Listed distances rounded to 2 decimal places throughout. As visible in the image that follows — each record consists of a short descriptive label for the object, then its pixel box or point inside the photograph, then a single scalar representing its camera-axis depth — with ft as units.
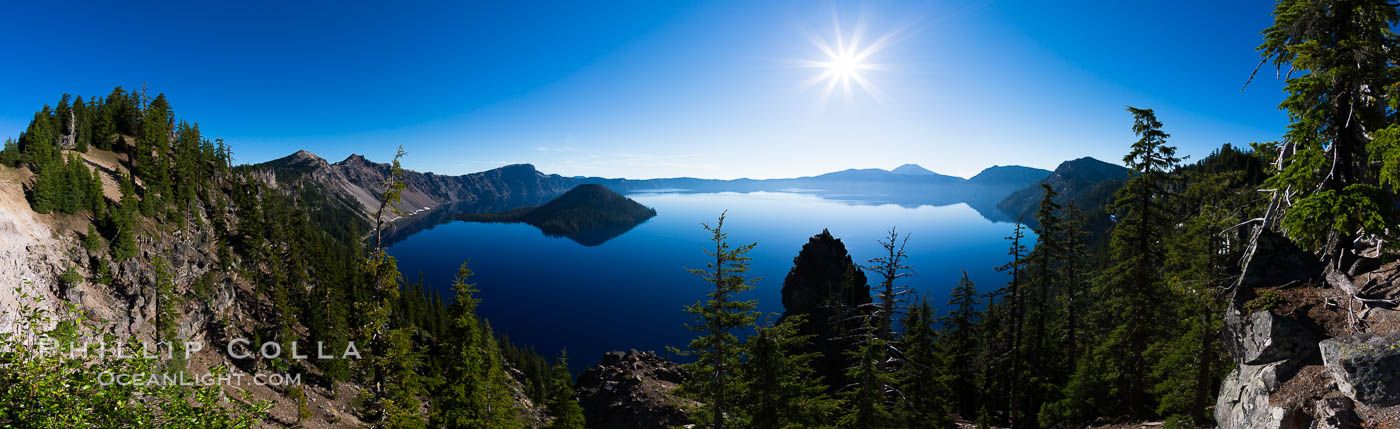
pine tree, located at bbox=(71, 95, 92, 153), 194.87
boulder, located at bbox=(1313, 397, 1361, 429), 28.89
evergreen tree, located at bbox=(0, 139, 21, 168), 133.37
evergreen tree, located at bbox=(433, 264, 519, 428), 68.44
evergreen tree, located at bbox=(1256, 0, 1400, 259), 35.09
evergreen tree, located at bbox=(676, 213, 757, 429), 53.67
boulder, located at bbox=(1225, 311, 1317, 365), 35.88
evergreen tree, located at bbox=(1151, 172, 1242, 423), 52.60
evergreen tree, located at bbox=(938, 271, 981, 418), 119.75
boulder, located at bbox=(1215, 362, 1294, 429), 34.01
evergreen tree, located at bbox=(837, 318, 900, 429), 56.80
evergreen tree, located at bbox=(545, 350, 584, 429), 98.02
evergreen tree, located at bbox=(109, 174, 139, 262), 141.69
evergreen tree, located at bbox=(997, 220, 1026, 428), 80.48
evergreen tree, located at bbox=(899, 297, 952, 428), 83.06
